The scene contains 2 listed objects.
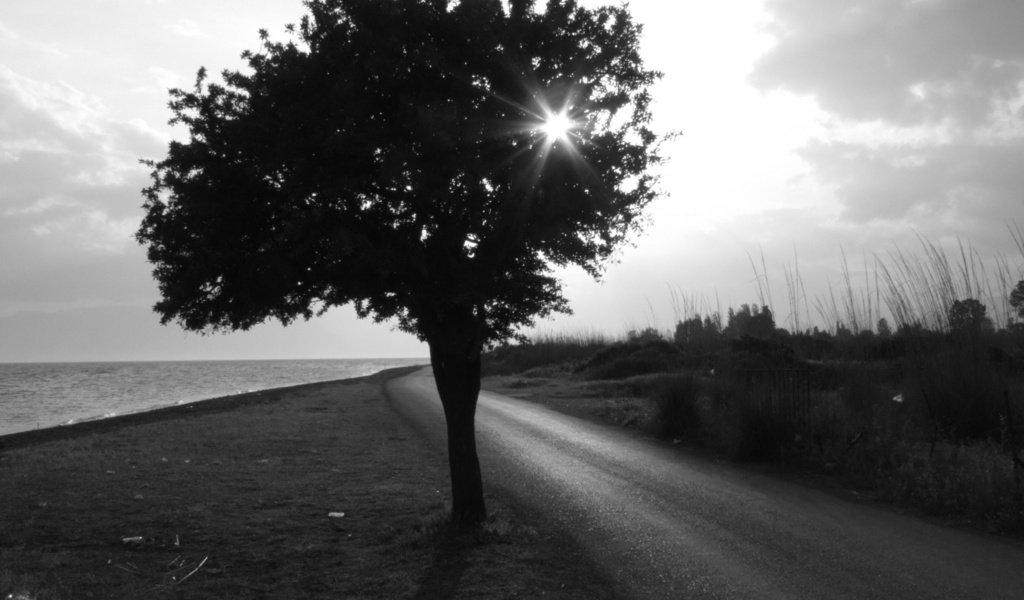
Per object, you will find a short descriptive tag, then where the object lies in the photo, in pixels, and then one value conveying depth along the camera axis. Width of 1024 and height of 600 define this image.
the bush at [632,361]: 42.56
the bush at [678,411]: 17.14
